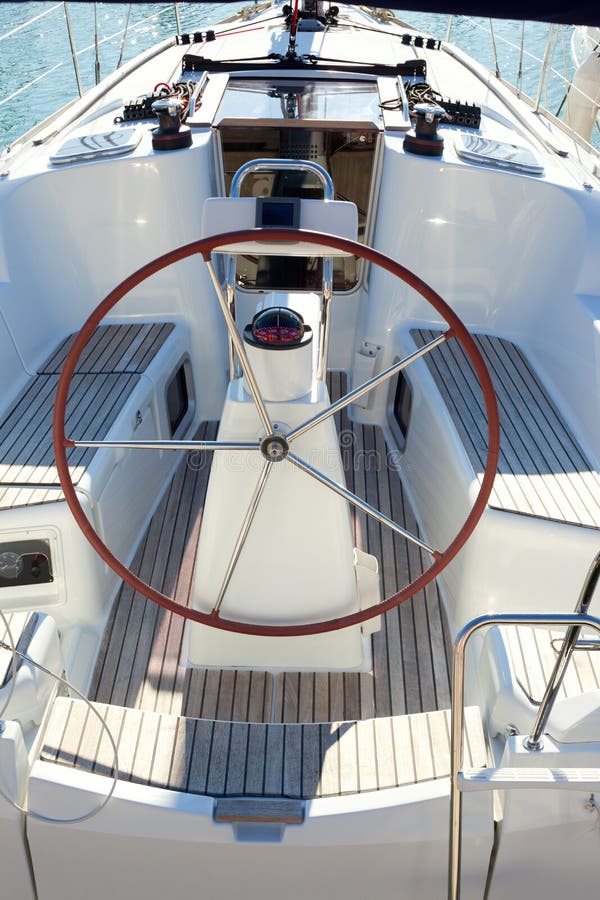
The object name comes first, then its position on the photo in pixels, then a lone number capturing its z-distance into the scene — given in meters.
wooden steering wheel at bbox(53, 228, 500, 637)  1.12
